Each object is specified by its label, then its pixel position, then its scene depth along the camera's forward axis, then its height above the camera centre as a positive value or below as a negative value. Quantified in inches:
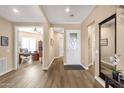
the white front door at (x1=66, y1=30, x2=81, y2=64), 177.2 -4.7
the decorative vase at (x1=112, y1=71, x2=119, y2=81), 48.6 -20.1
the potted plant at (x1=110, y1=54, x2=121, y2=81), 49.2 -18.3
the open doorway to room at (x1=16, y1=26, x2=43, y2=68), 221.6 +0.0
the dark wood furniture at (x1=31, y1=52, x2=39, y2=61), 231.7 -34.0
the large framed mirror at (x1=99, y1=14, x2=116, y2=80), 73.8 +2.2
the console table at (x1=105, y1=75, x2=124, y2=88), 43.6 -23.2
